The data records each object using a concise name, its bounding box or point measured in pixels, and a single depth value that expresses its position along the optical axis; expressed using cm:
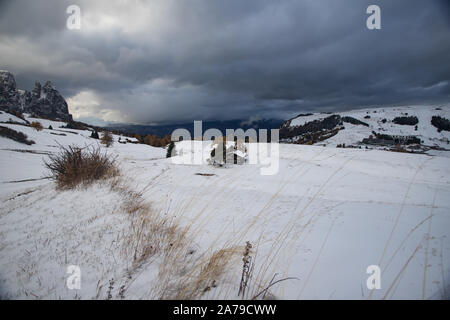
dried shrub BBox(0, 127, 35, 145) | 1959
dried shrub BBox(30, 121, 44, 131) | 3134
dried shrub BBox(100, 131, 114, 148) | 2883
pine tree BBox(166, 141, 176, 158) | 1650
